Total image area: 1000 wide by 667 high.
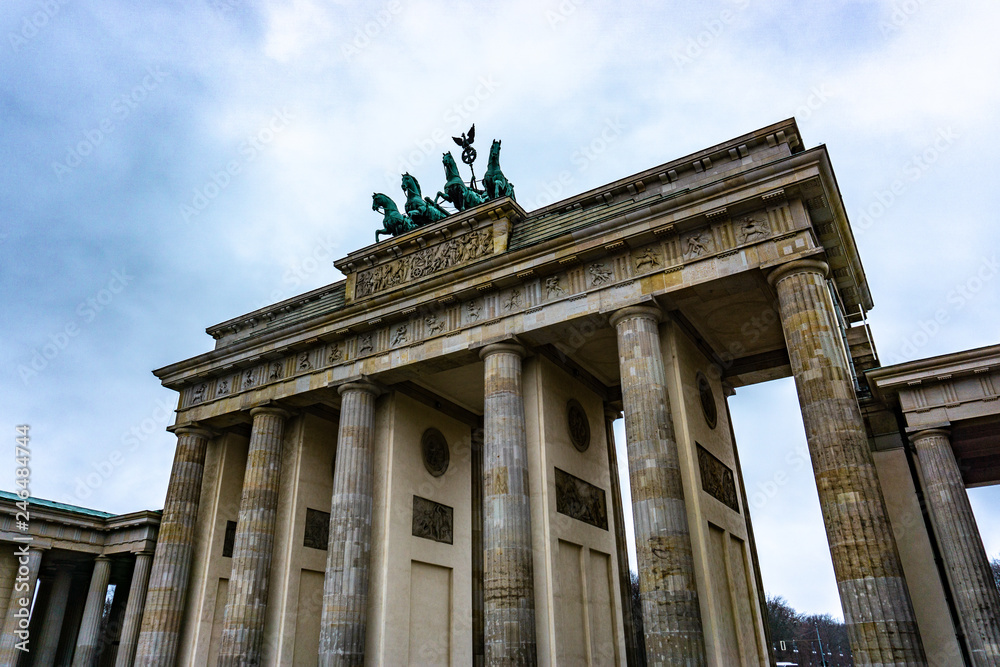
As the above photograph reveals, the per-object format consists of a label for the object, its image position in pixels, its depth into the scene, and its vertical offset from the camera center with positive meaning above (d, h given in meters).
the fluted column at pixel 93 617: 25.80 +1.96
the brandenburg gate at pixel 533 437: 14.38 +5.78
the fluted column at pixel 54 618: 27.30 +2.08
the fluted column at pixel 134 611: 23.23 +1.93
